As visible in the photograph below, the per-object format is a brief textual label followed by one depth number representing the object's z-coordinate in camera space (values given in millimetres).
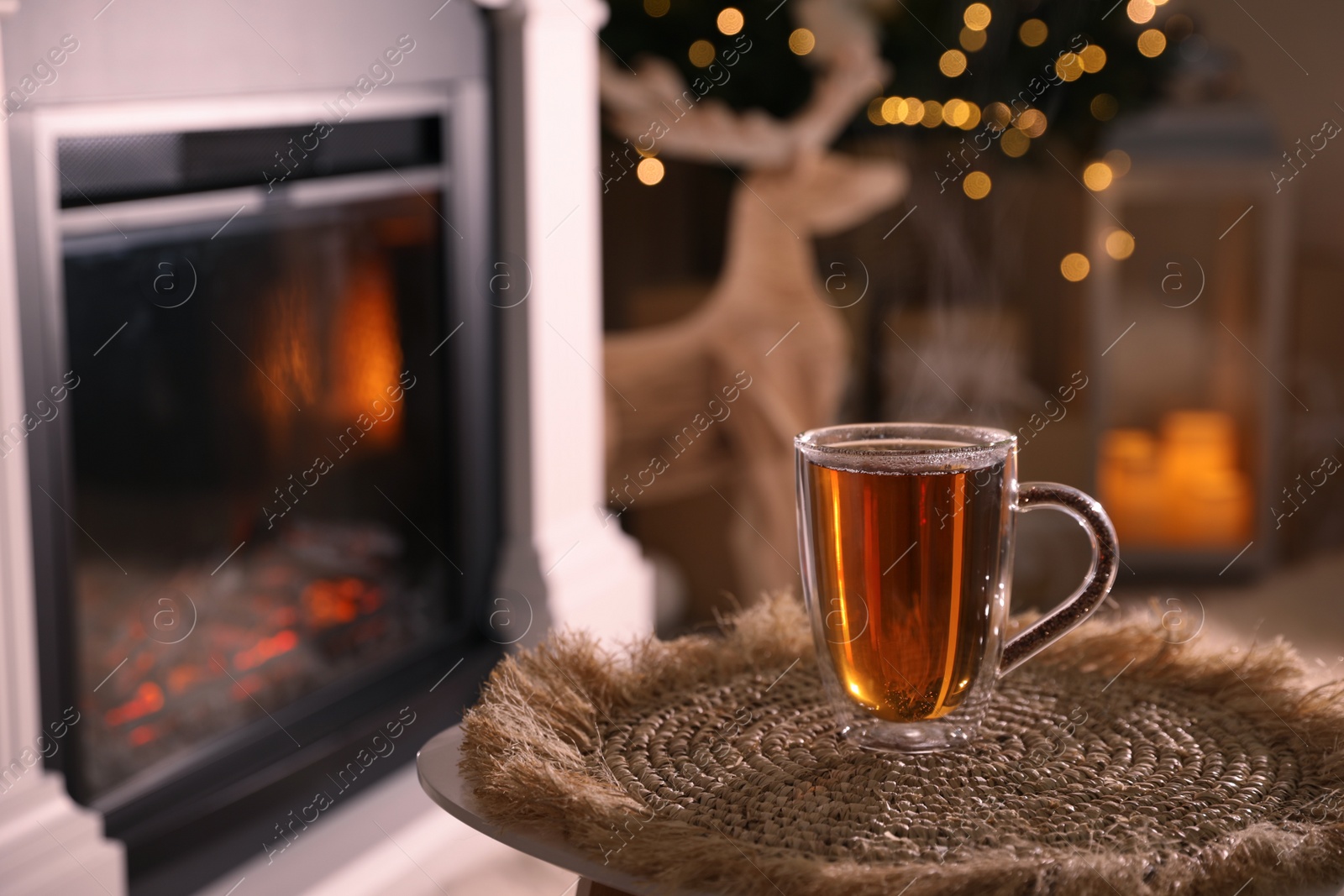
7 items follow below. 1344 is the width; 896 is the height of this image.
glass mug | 593
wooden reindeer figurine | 2160
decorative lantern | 2469
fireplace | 1209
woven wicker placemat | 500
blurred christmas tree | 2447
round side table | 518
